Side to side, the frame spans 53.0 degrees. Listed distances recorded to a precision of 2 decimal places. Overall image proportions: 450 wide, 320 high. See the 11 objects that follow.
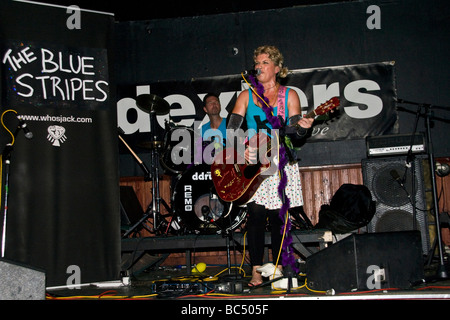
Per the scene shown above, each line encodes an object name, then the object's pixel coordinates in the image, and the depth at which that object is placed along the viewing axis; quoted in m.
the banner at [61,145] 4.06
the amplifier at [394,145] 5.16
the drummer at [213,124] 5.62
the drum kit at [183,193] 5.17
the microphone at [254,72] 3.42
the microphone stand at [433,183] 3.57
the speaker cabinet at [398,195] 4.89
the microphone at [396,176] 4.98
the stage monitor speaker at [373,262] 3.15
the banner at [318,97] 6.32
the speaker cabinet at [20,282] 2.67
